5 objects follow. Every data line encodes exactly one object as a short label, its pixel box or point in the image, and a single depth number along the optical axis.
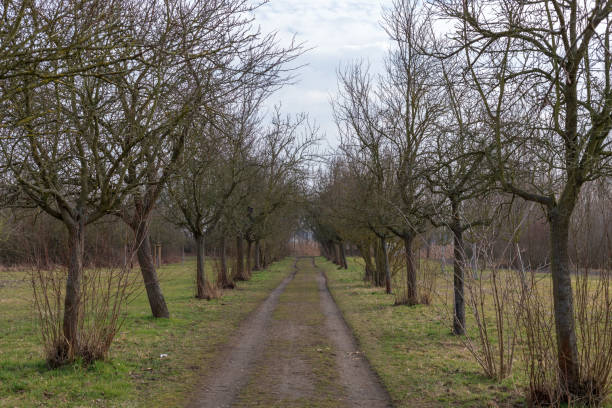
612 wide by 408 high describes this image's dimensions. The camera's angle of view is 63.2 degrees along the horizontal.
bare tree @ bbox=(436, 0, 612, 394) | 5.46
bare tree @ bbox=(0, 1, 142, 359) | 7.38
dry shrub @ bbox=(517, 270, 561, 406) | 5.60
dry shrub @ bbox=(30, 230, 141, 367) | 7.46
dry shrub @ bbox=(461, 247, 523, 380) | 6.25
